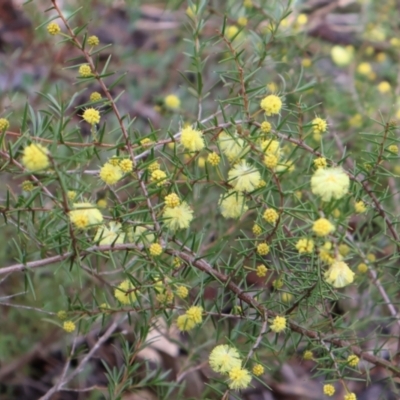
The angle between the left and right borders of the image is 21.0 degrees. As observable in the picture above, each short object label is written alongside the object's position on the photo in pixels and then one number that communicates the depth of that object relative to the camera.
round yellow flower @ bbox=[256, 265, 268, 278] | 0.40
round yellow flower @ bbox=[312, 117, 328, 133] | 0.39
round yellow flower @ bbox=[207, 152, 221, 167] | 0.39
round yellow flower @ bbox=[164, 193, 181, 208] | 0.38
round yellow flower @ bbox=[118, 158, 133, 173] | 0.37
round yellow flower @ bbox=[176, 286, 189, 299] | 0.39
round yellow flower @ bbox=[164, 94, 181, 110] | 0.52
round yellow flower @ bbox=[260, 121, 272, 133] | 0.38
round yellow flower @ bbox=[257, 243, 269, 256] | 0.39
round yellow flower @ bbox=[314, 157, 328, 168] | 0.38
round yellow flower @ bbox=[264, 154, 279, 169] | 0.38
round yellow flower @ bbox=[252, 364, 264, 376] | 0.39
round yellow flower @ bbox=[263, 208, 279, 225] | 0.38
